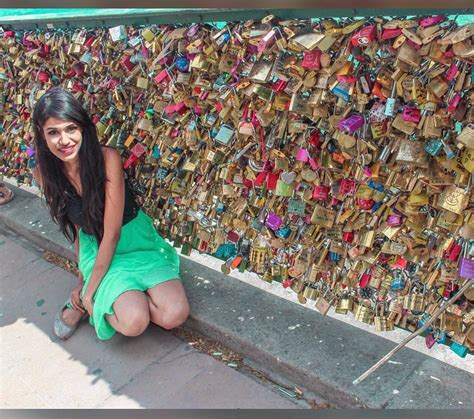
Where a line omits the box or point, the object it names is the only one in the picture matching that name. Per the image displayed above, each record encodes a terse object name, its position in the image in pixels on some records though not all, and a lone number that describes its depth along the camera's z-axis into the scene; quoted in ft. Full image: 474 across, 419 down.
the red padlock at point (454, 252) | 7.07
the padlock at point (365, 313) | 8.46
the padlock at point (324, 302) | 8.87
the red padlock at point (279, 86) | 7.70
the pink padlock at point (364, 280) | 8.21
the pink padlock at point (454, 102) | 6.21
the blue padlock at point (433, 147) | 6.58
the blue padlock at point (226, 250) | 10.18
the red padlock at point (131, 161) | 10.95
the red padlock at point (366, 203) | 7.61
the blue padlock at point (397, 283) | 7.88
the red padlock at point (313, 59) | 7.12
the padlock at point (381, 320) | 8.31
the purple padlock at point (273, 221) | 8.90
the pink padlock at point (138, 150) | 10.71
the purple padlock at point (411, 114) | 6.62
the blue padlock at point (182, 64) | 9.04
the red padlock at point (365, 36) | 6.49
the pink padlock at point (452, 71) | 6.10
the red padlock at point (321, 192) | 8.05
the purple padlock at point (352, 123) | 7.13
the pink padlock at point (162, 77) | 9.40
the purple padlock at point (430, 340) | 8.02
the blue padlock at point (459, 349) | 7.71
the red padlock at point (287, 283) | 9.34
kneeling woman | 9.32
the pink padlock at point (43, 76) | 12.85
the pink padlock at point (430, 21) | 6.06
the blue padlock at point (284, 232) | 8.89
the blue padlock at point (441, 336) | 7.88
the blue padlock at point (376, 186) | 7.42
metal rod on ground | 7.03
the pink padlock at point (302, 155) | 7.89
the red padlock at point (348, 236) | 8.09
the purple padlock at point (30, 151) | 14.36
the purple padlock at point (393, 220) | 7.40
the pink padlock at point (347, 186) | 7.69
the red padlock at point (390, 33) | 6.31
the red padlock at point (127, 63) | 10.11
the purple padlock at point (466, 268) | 6.96
